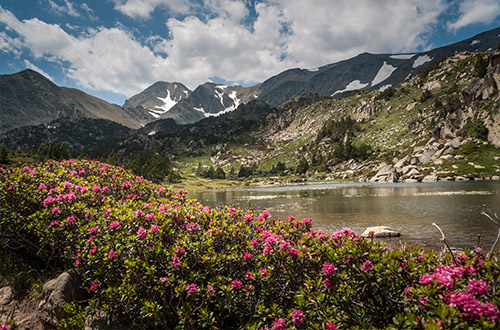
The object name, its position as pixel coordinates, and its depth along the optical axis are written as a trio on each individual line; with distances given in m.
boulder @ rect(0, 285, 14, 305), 7.64
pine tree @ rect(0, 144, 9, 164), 79.38
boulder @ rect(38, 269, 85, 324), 7.02
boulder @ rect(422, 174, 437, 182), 94.12
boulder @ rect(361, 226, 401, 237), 22.50
